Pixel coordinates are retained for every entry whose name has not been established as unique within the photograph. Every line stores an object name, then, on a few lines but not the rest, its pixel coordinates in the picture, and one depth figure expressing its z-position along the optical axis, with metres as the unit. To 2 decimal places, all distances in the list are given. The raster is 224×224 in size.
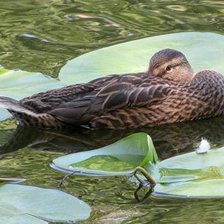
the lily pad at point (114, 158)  12.95
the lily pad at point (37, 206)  10.90
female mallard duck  16.11
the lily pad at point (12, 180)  12.22
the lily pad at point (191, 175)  12.07
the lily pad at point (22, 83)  16.31
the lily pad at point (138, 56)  17.05
